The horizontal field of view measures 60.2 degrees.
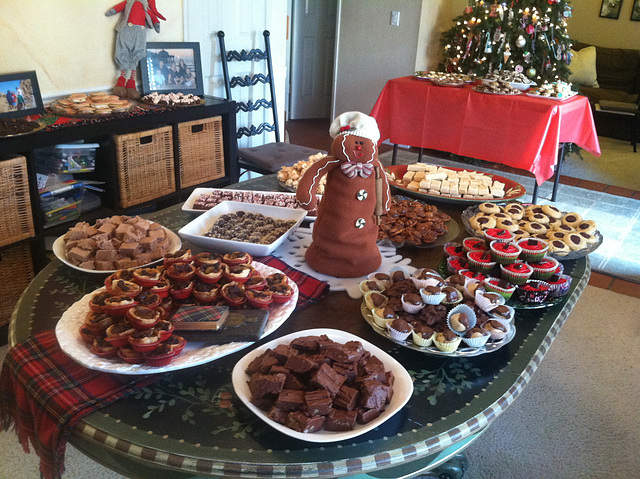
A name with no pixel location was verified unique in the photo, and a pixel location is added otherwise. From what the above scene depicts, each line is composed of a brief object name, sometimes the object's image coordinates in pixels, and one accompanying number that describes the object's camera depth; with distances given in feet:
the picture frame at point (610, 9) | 21.40
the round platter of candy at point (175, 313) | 3.12
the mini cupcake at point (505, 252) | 4.27
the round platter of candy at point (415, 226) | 5.01
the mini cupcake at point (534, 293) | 4.10
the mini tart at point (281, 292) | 3.71
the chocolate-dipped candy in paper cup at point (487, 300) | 3.67
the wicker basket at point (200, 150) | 9.46
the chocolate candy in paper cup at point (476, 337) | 3.42
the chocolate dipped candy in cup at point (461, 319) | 3.48
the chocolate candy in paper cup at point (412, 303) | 3.63
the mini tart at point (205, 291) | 3.63
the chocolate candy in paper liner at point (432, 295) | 3.64
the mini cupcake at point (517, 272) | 4.14
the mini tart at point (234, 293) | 3.63
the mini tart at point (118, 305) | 3.30
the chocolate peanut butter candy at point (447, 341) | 3.37
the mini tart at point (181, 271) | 3.69
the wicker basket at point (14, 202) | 6.85
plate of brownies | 2.76
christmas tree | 14.29
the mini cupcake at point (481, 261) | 4.28
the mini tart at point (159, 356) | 3.06
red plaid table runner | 2.96
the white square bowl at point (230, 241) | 4.57
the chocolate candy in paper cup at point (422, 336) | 3.43
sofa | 19.90
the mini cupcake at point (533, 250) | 4.39
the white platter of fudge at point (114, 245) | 4.26
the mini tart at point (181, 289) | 3.63
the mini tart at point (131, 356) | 3.08
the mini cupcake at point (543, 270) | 4.28
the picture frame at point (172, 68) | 9.68
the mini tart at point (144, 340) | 3.05
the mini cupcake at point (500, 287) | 4.01
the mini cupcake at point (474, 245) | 4.57
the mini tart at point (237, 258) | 3.96
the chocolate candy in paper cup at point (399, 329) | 3.45
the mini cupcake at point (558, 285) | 4.16
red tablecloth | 11.32
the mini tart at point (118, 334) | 3.11
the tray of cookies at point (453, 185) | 6.10
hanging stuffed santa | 9.12
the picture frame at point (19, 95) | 7.68
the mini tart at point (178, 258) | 3.92
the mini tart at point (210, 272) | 3.72
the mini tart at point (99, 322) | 3.25
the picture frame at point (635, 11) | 20.96
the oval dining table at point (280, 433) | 2.74
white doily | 4.33
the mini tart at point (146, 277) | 3.60
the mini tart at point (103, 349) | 3.12
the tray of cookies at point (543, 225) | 4.93
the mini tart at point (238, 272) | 3.79
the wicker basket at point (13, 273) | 7.20
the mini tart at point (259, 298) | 3.61
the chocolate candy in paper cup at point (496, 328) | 3.50
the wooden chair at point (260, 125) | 10.09
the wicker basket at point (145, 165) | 8.41
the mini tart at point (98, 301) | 3.38
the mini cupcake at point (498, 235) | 4.55
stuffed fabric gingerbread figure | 4.12
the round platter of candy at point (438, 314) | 3.44
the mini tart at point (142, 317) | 3.17
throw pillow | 19.85
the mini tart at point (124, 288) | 3.44
